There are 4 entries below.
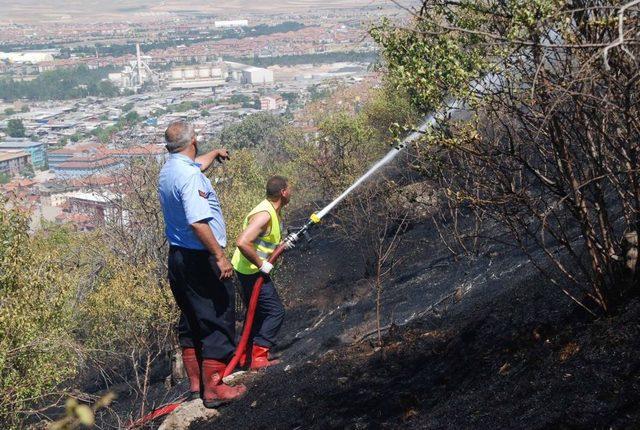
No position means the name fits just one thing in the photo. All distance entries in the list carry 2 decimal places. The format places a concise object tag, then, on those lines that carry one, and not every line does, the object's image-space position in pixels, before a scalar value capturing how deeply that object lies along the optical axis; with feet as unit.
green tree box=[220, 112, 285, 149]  220.02
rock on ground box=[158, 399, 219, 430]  23.72
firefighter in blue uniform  22.02
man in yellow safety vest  25.21
